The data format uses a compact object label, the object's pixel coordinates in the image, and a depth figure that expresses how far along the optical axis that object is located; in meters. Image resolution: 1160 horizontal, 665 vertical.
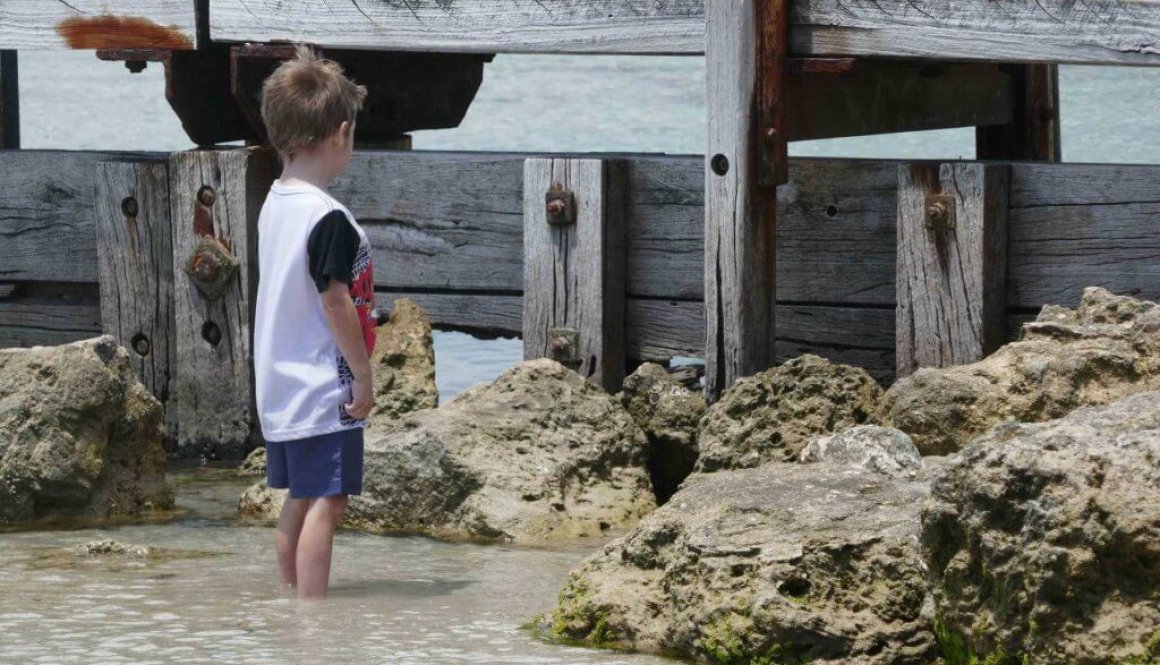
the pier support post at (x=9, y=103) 17.94
